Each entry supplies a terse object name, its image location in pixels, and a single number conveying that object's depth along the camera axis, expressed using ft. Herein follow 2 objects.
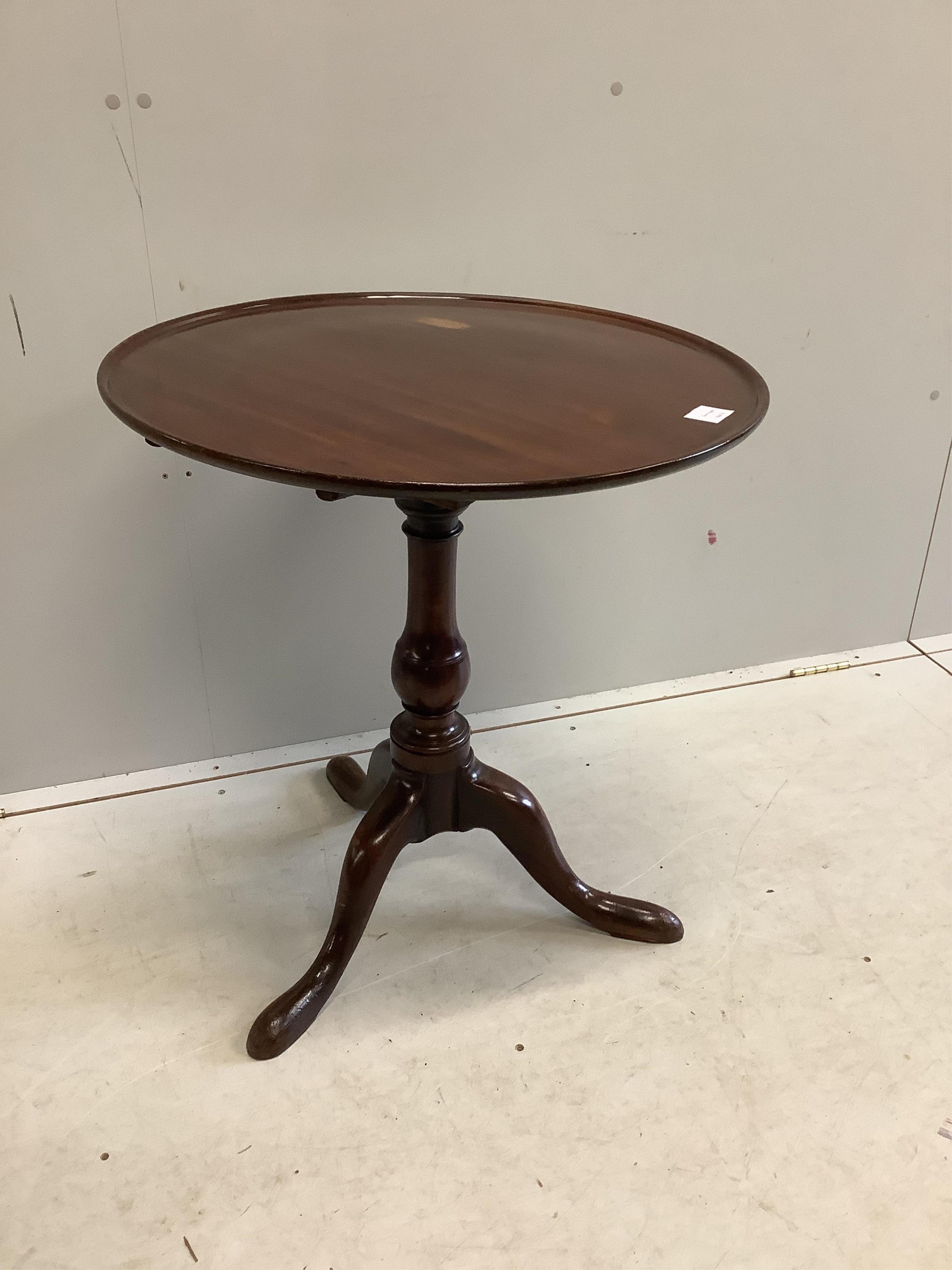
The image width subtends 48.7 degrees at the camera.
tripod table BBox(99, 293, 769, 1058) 3.22
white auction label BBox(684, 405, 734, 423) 3.63
